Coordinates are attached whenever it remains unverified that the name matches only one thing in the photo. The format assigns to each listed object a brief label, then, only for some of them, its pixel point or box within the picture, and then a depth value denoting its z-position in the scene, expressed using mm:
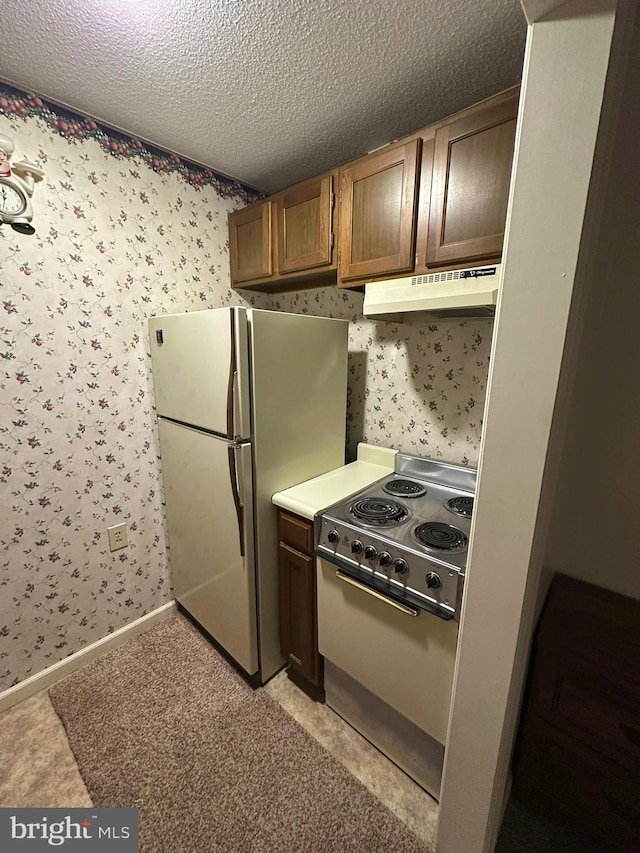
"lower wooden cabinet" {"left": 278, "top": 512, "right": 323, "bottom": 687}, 1464
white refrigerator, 1401
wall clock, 1305
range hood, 1095
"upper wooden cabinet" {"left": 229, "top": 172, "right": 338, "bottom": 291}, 1575
